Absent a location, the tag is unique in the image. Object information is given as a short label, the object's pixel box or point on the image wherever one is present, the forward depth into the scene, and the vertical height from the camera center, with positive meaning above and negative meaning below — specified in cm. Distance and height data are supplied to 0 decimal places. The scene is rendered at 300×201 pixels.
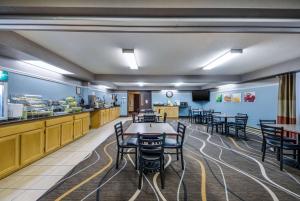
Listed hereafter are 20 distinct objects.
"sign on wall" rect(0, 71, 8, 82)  274 +49
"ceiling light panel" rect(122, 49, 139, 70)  305 +116
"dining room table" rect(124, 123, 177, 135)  241 -56
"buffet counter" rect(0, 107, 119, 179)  223 -84
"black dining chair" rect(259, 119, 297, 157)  279 -79
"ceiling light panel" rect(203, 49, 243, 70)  304 +120
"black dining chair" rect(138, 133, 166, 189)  210 -73
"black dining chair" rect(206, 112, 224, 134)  533 -78
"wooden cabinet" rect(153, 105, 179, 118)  984 -62
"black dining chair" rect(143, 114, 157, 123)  465 -59
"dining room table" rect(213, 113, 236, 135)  503 -82
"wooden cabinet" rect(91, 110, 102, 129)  640 -90
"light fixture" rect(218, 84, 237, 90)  733 +100
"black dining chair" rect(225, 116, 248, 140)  463 -74
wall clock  1051 +63
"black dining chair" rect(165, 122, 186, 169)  256 -85
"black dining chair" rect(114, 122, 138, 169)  259 -86
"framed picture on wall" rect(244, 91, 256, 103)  603 +30
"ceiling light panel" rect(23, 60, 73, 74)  315 +92
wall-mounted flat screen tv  985 +56
